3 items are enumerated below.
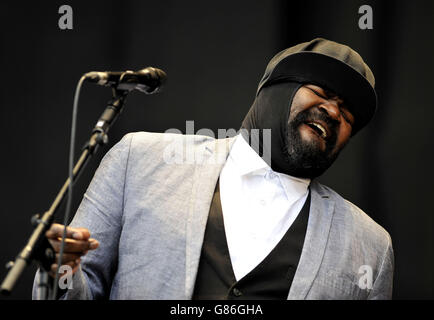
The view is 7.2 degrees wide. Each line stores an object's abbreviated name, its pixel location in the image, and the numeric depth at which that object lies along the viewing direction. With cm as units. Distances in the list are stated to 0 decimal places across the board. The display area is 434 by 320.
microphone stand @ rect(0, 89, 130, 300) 698
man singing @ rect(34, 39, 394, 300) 741
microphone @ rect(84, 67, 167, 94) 713
